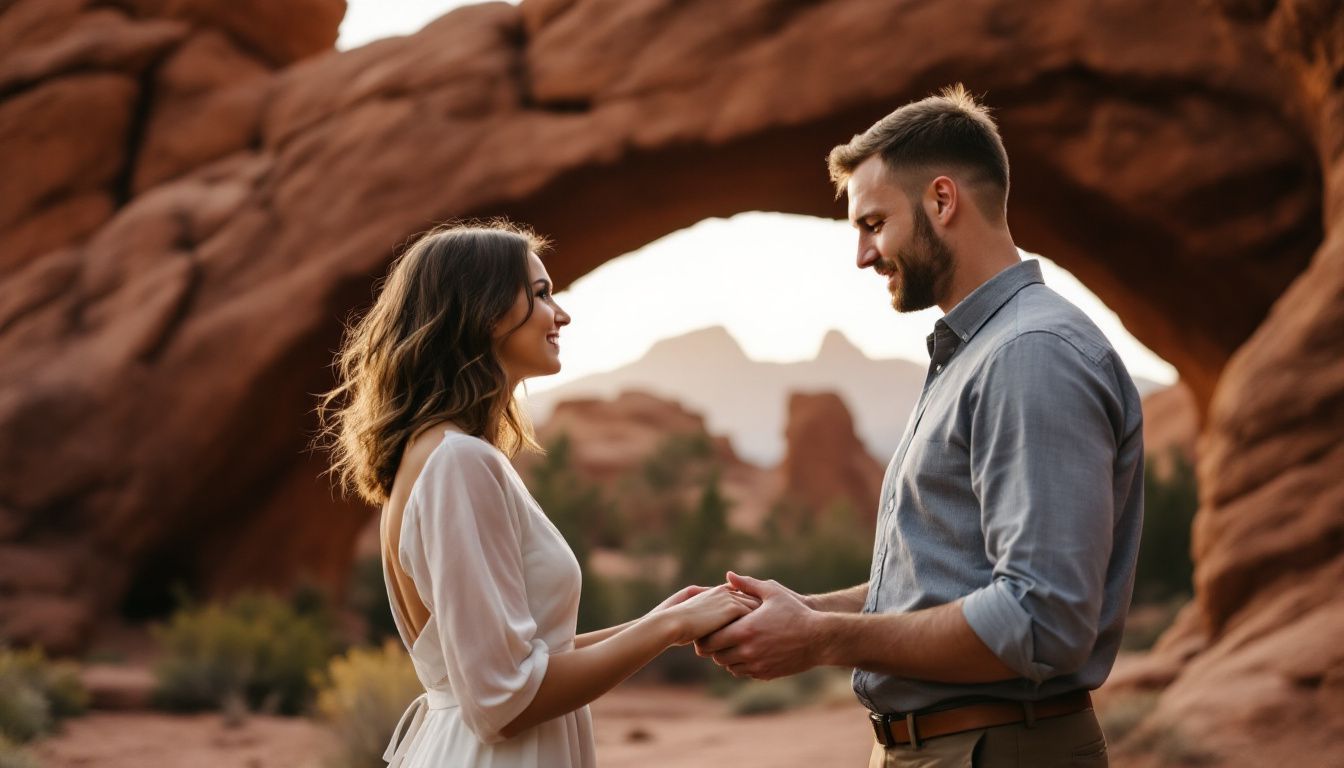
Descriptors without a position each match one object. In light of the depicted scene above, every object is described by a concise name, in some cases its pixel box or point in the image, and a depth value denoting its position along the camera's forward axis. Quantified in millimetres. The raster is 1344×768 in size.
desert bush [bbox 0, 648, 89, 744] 8023
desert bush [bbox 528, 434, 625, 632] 21533
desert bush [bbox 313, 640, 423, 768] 7633
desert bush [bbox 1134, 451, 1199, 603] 18750
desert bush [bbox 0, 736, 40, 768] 6637
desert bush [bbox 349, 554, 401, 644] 14797
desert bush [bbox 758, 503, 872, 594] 22062
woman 2264
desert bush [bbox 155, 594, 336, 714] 9898
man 2117
